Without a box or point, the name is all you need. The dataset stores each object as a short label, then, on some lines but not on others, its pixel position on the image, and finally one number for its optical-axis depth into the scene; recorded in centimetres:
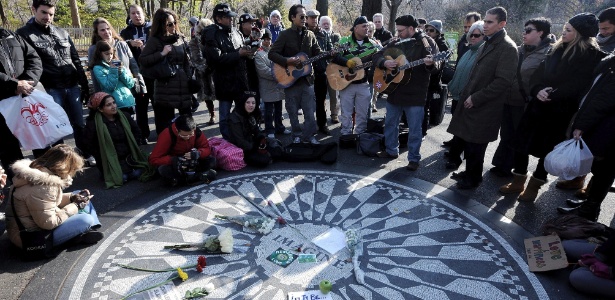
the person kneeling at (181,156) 498
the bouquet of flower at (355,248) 333
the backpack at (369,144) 617
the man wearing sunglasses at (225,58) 575
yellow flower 326
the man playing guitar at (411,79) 529
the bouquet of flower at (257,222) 401
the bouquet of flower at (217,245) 363
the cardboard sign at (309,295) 309
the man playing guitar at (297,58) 600
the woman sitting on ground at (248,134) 567
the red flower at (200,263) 338
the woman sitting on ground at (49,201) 329
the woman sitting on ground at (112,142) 500
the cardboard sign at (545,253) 336
